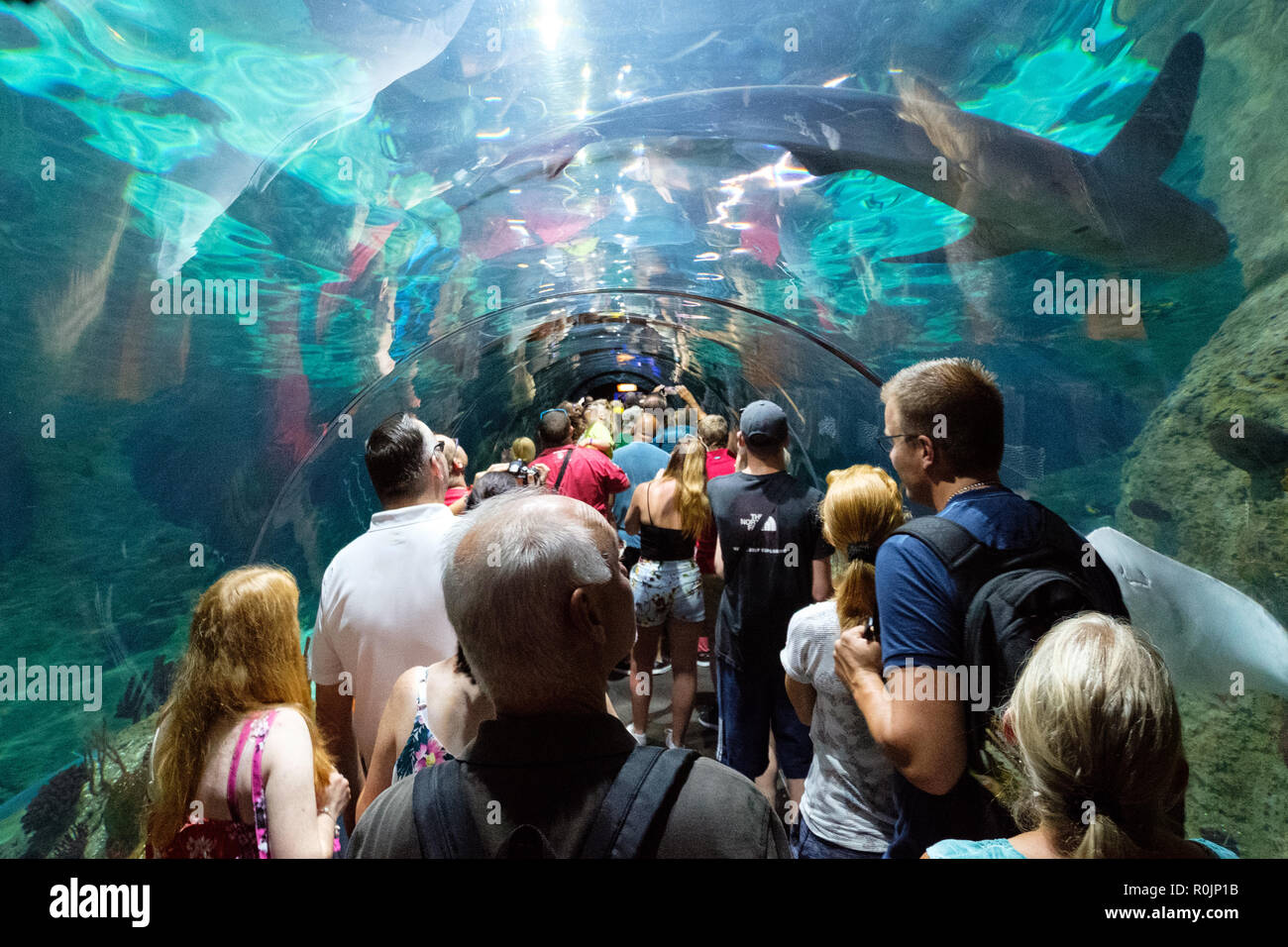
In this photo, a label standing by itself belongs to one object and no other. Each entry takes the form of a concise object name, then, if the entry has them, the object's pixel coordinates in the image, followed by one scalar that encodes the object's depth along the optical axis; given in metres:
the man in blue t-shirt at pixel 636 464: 6.00
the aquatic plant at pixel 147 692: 3.88
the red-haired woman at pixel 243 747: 1.73
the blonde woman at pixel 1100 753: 1.21
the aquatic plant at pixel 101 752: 3.63
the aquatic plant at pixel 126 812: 3.59
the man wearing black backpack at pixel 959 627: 1.69
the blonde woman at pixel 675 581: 4.58
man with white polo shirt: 2.46
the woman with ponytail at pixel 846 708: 2.34
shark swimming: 3.34
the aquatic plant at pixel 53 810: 3.32
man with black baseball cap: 3.77
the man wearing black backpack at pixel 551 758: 1.15
